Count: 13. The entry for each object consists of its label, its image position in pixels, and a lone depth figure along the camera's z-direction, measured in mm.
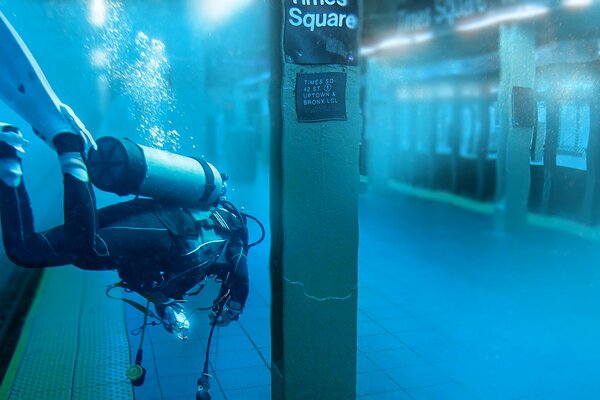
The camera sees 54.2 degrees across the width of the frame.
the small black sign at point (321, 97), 2945
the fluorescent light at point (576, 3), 7188
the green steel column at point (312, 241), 2971
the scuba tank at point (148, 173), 2629
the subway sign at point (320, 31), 2874
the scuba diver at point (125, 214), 2463
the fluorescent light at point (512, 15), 7980
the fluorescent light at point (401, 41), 10273
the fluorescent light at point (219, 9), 3893
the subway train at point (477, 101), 5270
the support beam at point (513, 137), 5547
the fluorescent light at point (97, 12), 3102
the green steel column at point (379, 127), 11266
